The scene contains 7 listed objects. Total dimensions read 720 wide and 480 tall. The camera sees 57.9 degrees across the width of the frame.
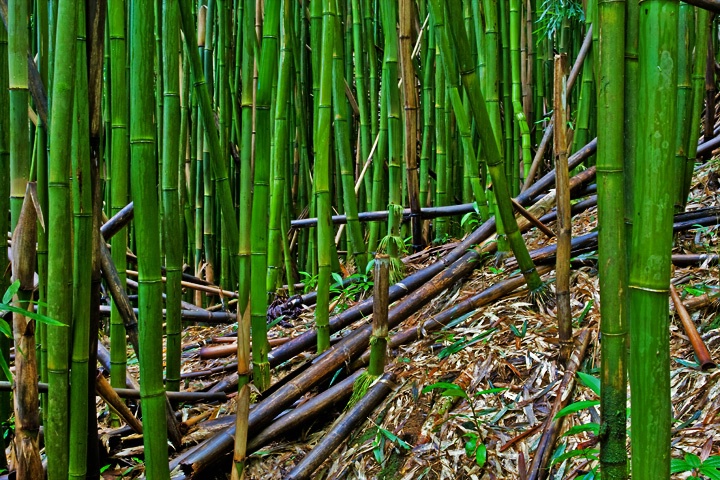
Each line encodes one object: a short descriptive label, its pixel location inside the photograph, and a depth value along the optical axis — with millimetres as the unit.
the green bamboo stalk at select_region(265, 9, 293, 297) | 1381
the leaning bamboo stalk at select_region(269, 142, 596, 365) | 1535
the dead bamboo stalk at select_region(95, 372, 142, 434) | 1039
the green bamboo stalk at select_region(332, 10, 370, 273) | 1574
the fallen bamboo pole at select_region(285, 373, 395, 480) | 1140
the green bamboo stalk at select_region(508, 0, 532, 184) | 1999
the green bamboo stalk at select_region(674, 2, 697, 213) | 1258
